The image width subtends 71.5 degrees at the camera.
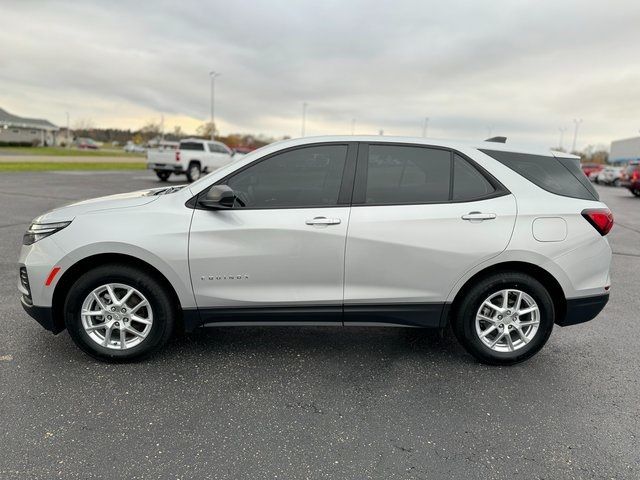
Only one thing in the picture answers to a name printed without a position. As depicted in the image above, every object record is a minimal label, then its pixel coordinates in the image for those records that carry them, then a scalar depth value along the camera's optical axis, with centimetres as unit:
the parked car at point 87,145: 7275
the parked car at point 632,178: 2008
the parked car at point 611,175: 3041
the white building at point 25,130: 6481
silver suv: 314
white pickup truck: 1902
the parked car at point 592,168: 3608
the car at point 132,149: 7488
